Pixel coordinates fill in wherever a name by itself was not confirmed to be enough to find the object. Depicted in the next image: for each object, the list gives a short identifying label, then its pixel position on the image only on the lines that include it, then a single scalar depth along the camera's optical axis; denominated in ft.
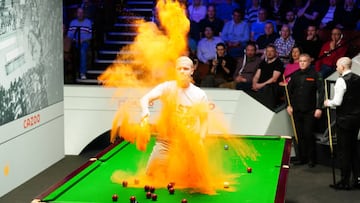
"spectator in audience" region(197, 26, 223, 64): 36.09
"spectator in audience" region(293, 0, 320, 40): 36.29
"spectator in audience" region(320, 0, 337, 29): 36.62
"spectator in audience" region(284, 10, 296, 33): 37.14
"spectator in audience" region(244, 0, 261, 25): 38.11
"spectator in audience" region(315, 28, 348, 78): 33.45
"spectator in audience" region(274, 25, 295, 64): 35.27
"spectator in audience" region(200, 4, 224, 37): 37.45
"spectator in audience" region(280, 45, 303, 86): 33.01
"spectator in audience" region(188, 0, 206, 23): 38.27
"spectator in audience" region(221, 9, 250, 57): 36.96
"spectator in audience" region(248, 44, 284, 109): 33.17
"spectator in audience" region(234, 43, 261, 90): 34.17
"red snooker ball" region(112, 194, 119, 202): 17.46
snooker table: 17.69
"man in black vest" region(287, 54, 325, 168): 30.76
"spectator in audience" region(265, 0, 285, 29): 38.29
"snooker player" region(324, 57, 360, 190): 26.43
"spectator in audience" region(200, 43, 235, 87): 34.71
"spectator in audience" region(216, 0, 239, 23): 39.09
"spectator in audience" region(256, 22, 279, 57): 36.14
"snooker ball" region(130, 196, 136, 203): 17.26
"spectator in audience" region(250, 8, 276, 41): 37.19
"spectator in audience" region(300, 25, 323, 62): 34.94
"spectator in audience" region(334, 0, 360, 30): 36.04
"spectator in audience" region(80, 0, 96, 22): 39.67
